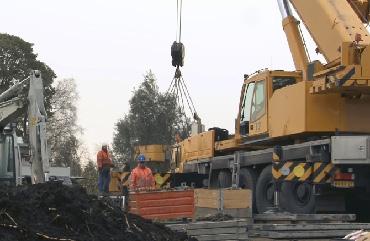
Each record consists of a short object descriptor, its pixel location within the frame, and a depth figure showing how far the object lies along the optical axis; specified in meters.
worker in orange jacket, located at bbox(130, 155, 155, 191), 14.55
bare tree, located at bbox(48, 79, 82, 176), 54.78
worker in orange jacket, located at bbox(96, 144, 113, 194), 19.48
